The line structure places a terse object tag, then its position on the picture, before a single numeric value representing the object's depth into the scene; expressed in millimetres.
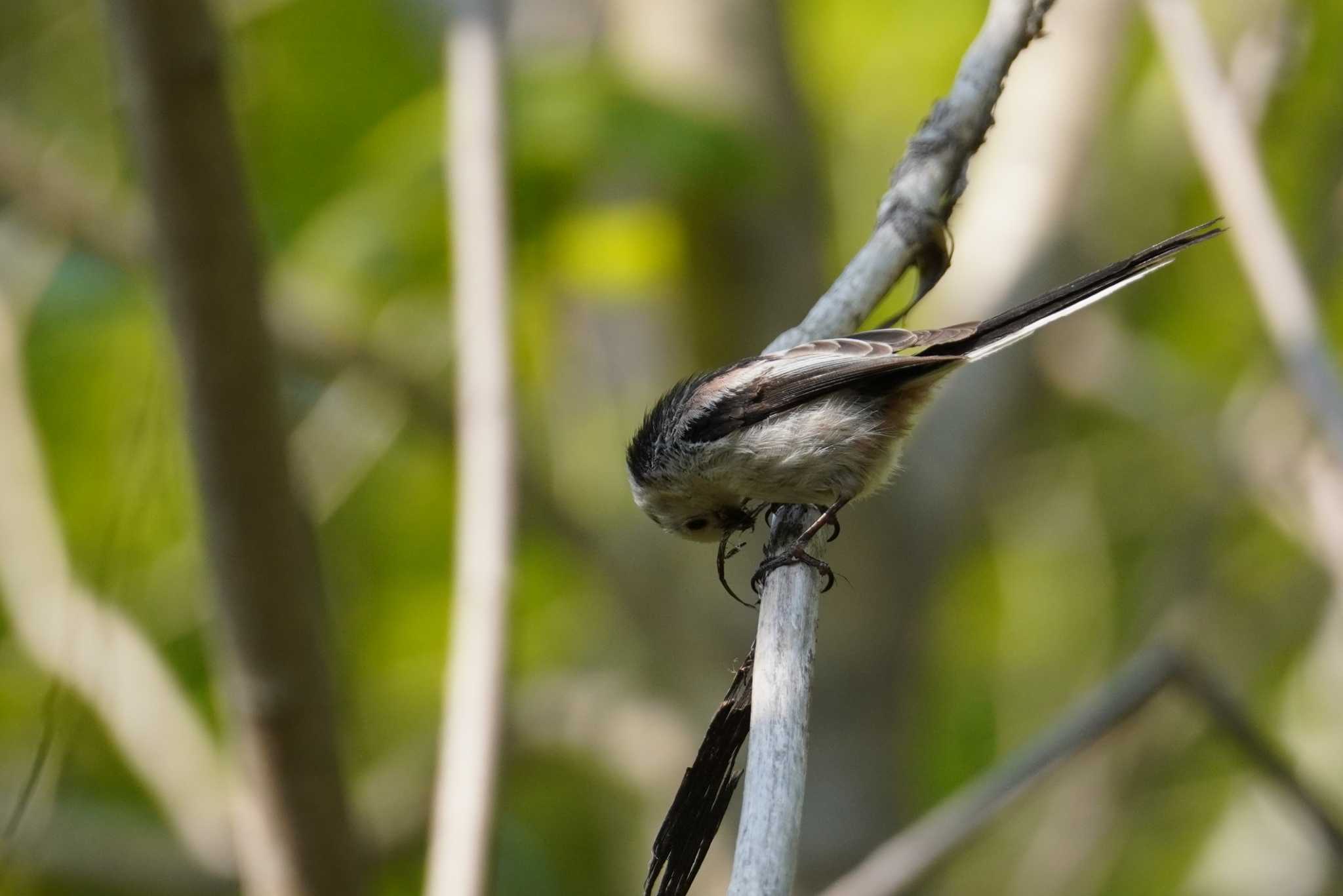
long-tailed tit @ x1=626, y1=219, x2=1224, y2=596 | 6316
